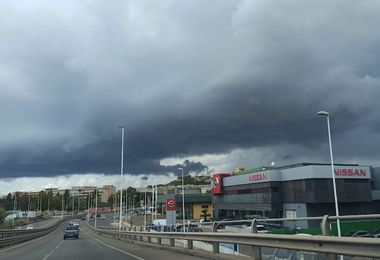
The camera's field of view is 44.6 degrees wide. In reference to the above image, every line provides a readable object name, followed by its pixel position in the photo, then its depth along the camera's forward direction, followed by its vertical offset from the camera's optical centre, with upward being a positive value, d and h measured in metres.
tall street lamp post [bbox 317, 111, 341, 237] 38.68 +8.56
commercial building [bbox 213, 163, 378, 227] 83.19 +5.22
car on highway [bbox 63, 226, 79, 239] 54.17 -1.18
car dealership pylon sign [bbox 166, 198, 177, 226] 43.31 +0.54
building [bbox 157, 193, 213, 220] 141.36 +4.87
